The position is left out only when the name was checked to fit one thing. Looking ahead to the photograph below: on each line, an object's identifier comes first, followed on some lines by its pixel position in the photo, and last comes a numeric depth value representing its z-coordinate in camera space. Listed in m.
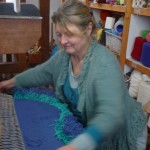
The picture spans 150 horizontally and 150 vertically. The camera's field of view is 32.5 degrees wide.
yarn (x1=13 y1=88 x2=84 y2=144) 0.93
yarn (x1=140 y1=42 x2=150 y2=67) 1.83
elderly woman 0.77
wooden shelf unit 1.86
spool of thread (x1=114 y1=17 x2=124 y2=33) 2.26
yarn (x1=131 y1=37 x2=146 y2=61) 1.94
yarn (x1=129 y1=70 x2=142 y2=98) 2.01
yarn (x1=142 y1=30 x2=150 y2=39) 1.96
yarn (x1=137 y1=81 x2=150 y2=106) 1.90
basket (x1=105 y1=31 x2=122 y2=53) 2.23
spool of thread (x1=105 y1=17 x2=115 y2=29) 2.43
